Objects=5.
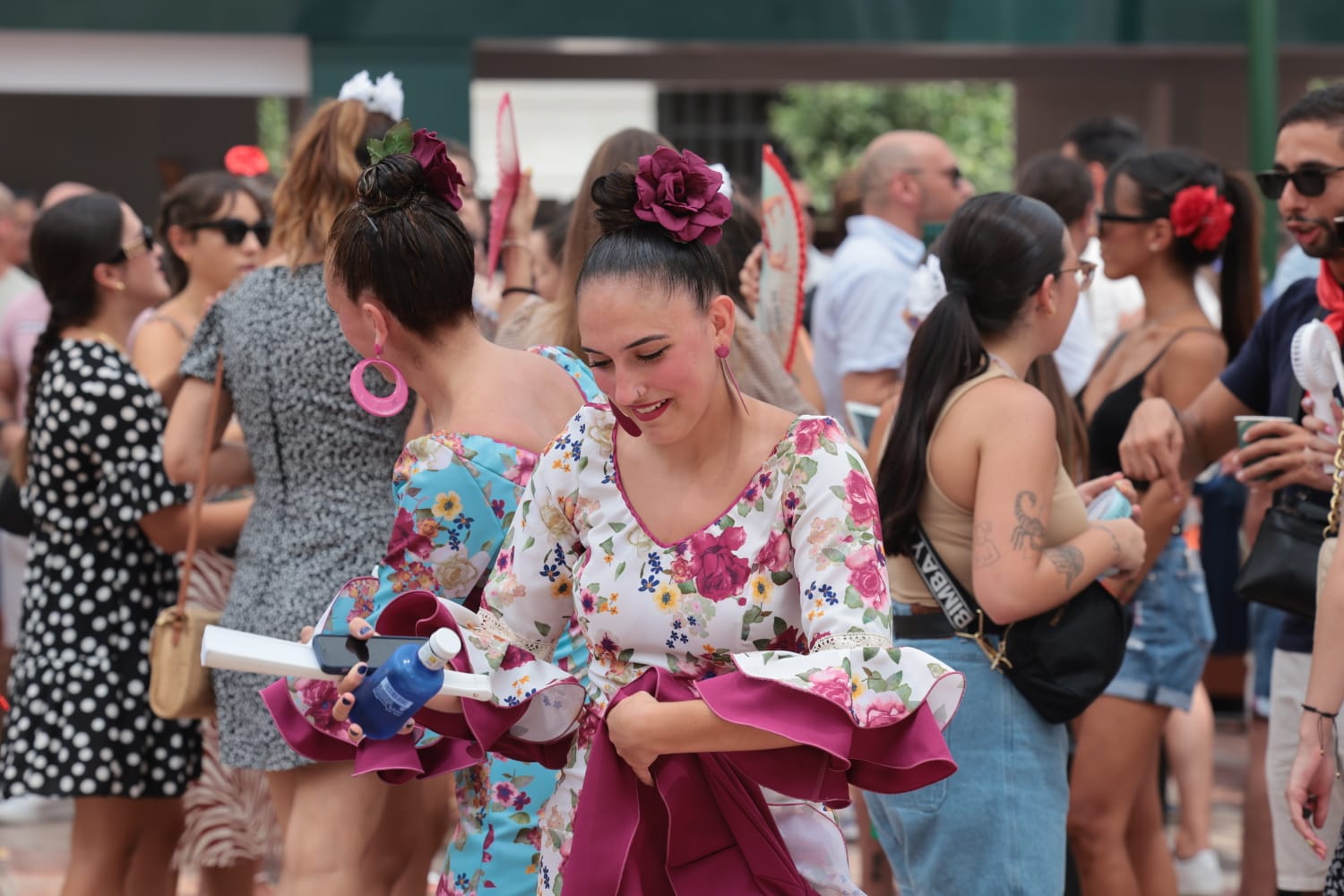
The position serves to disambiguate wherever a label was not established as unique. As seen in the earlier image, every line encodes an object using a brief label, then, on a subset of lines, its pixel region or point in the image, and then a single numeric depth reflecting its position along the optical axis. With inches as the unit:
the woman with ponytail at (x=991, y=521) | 251.1
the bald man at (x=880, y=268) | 442.6
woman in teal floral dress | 232.2
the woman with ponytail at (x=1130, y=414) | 321.4
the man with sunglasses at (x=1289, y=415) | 273.4
